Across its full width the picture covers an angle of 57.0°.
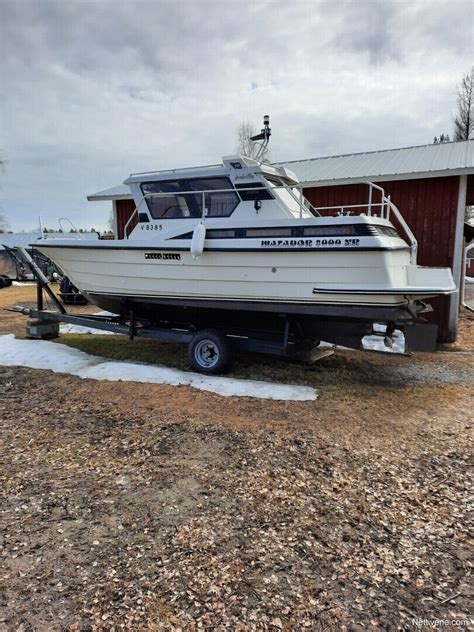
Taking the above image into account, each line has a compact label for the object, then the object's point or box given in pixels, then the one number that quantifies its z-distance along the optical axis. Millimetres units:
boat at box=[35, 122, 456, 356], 5113
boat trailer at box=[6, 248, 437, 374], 5855
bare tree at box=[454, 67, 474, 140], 24906
